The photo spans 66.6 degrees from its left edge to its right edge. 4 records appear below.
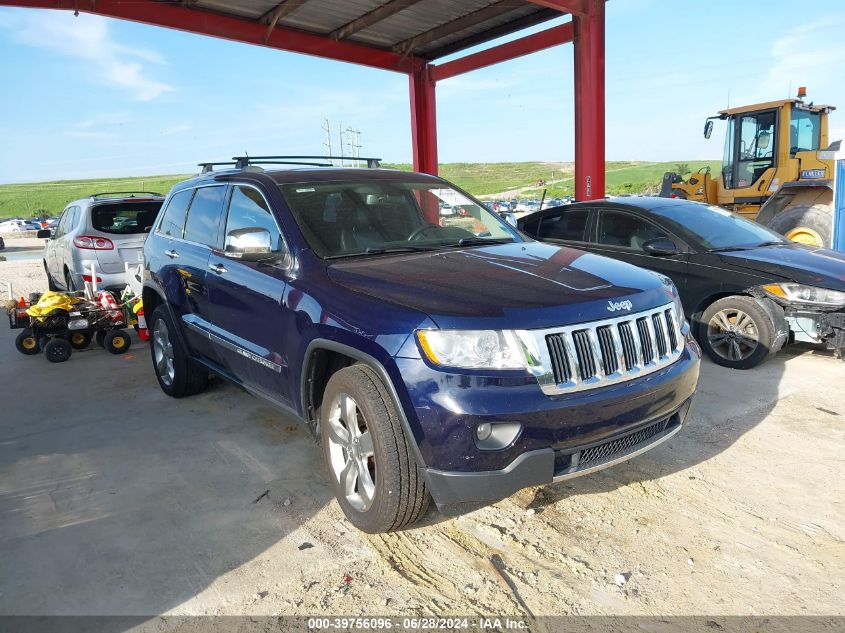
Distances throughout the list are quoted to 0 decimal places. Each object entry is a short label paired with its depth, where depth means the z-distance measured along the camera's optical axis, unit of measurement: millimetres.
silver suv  8734
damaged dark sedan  5461
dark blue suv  2619
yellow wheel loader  9602
